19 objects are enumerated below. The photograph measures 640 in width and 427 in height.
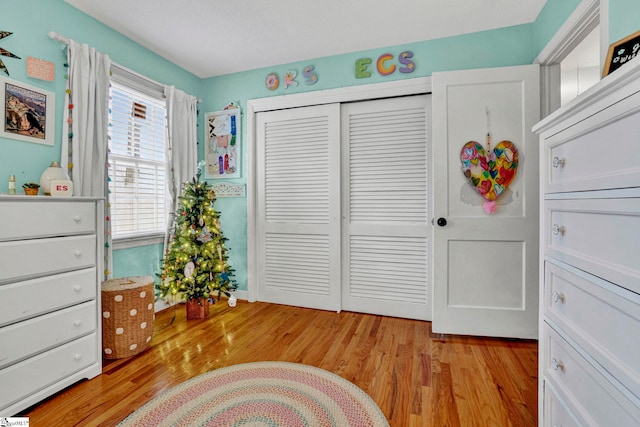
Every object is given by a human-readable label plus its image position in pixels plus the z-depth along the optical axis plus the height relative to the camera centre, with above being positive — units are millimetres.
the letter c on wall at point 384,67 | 2713 +1364
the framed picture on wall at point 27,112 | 1835 +660
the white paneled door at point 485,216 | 2229 -11
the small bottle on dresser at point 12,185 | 1708 +164
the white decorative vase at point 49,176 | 1843 +239
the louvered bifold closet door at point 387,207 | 2699 +73
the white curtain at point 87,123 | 2143 +685
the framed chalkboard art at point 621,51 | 1295 +752
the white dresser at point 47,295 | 1421 -439
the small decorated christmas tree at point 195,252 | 2684 -357
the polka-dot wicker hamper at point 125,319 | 1989 -720
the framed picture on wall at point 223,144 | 3275 +785
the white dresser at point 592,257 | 688 -120
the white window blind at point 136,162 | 2559 +476
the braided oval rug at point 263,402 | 1425 -989
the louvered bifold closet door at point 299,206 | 2955 +84
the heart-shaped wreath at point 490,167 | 2238 +368
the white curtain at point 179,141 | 2961 +762
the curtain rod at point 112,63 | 2038 +1232
